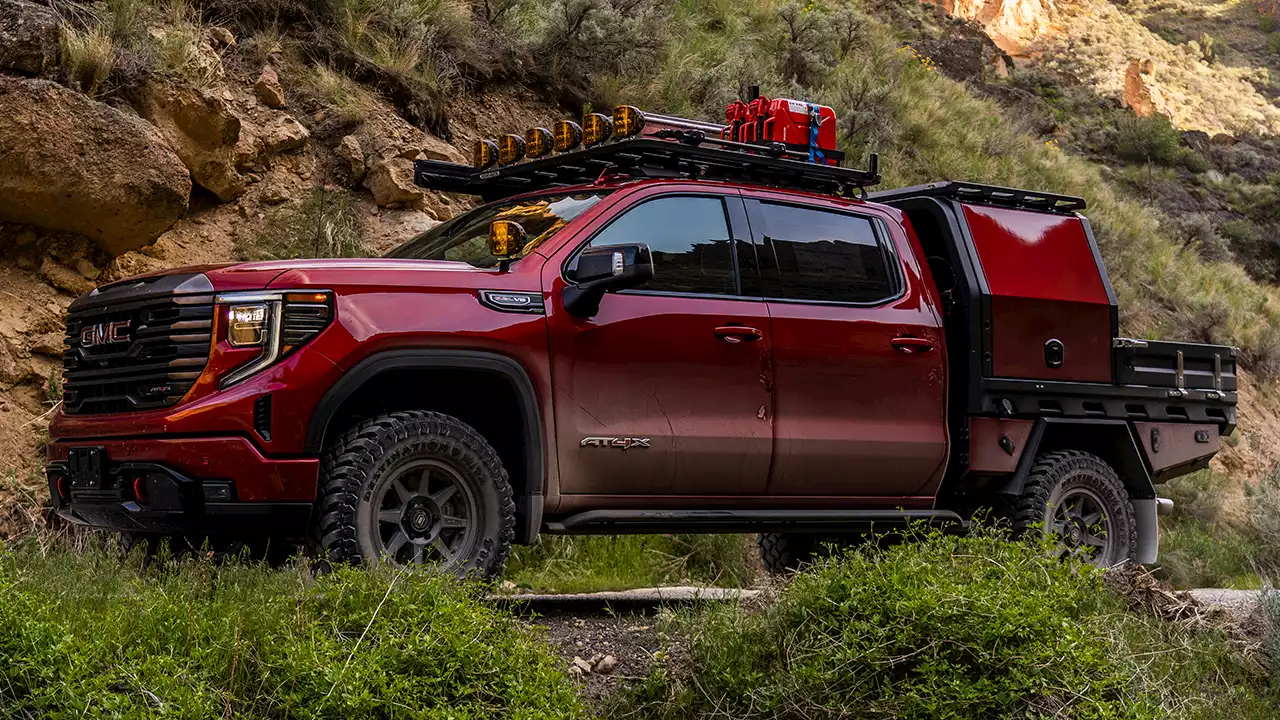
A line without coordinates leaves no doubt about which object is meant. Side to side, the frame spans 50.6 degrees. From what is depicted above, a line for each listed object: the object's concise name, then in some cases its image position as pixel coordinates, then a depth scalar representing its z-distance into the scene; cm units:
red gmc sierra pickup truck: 552
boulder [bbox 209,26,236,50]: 1127
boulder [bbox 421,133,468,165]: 1202
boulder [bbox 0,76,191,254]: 869
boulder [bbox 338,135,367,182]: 1152
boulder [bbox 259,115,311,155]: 1120
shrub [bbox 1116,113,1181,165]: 3078
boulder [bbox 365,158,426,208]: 1153
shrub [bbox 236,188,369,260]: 1059
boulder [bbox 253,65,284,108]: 1140
